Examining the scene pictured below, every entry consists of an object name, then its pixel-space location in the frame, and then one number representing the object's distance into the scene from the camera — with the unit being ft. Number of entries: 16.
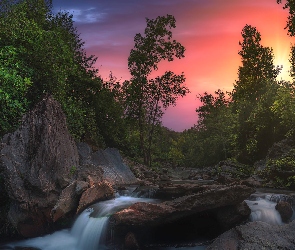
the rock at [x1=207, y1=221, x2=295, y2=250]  33.30
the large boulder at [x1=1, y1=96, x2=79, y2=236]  47.83
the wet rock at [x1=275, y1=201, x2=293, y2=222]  44.06
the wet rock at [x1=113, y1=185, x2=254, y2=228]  40.04
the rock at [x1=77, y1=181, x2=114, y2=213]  48.44
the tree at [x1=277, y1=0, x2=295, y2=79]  69.46
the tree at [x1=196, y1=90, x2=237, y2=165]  154.41
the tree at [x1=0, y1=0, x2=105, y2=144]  66.90
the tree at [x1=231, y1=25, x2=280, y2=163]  108.37
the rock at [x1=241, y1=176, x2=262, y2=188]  65.57
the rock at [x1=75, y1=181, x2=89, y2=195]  49.16
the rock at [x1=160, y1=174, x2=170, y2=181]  91.33
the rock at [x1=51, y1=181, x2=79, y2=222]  46.62
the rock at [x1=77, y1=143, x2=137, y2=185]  69.26
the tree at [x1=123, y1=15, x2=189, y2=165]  127.03
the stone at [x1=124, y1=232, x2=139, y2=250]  40.62
